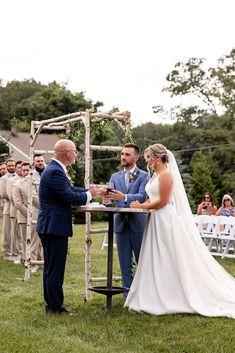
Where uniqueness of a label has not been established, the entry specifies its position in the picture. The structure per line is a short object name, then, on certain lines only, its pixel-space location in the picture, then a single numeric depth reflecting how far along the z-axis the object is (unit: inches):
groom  339.6
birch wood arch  362.6
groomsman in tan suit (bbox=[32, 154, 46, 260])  469.3
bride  310.7
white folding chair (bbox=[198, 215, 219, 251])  654.5
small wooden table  311.6
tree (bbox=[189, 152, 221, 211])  1268.5
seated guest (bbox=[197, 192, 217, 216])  734.5
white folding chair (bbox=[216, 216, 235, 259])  629.9
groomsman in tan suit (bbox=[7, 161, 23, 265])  573.6
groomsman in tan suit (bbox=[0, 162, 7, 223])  606.5
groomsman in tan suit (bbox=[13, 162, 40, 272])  524.7
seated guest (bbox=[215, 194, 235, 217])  695.1
